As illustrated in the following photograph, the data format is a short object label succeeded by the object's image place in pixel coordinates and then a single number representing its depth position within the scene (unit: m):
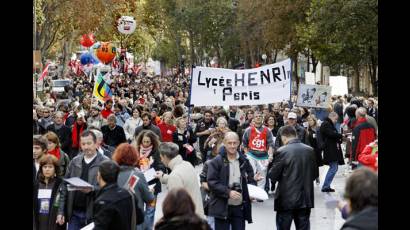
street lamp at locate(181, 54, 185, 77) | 93.30
